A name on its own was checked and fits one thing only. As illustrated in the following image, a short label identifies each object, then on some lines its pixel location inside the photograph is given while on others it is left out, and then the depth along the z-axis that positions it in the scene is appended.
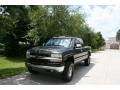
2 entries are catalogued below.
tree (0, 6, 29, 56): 10.29
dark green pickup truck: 3.76
